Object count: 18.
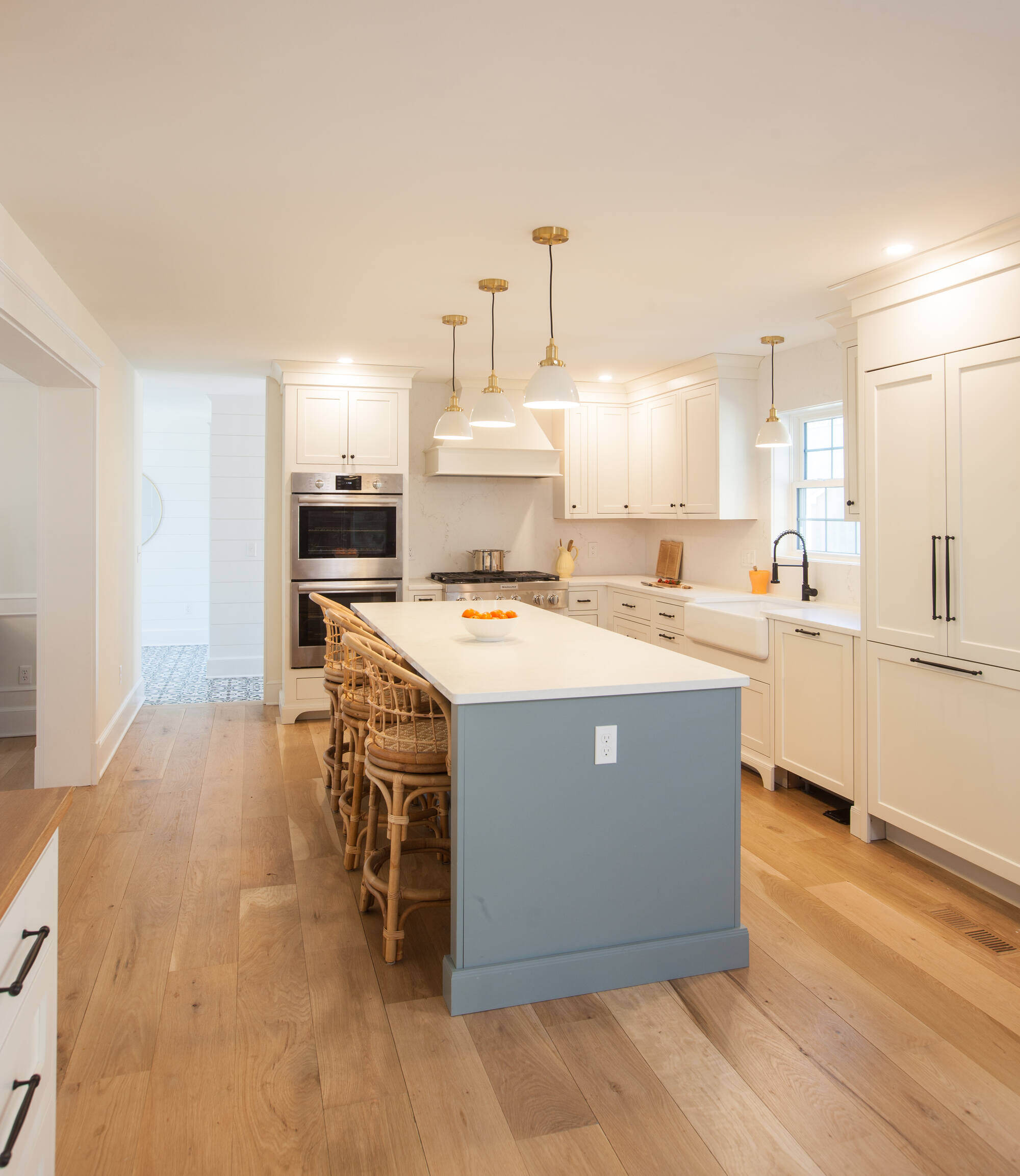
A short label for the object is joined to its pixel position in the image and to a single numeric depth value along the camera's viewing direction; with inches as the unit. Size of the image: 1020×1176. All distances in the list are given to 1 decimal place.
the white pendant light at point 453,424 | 167.9
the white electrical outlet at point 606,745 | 92.9
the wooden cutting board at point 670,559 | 243.0
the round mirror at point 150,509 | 328.5
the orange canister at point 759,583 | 199.9
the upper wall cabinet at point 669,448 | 203.3
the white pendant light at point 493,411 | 143.3
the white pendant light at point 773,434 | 172.7
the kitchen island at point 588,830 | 88.9
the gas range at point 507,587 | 222.2
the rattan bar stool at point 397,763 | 98.0
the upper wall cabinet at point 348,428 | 216.1
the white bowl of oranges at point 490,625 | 123.6
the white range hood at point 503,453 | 226.5
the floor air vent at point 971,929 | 103.4
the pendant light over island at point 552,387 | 121.6
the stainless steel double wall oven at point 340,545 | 214.7
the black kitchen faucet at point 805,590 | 184.9
